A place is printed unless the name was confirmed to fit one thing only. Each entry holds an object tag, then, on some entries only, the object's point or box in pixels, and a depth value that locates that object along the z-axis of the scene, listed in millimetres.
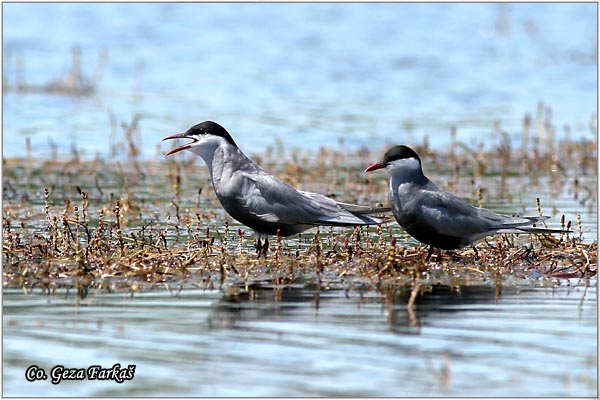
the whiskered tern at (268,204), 18828
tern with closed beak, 17969
